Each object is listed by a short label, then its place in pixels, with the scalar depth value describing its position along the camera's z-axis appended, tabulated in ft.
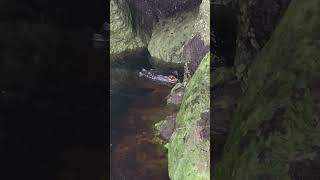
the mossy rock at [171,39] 75.51
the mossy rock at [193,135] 33.52
